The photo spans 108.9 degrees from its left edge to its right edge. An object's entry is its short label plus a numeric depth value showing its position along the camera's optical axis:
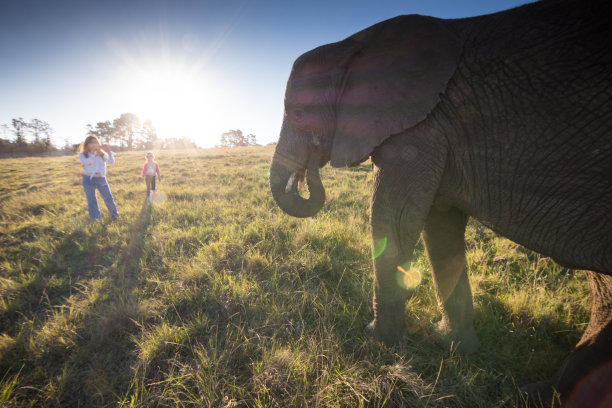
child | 7.66
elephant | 1.12
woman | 5.73
